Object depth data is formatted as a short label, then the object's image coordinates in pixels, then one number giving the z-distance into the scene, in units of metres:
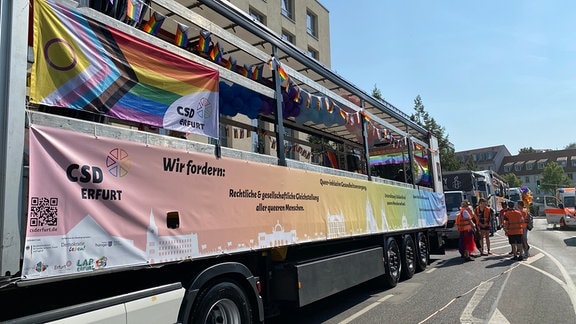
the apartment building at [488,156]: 98.69
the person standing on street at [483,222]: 13.91
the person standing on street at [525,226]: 12.82
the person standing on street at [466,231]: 12.60
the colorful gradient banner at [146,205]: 2.72
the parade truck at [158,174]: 2.71
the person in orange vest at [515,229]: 12.70
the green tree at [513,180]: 85.06
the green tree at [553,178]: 77.75
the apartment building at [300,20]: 24.28
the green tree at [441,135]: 37.69
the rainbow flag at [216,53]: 4.79
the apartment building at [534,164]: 92.49
